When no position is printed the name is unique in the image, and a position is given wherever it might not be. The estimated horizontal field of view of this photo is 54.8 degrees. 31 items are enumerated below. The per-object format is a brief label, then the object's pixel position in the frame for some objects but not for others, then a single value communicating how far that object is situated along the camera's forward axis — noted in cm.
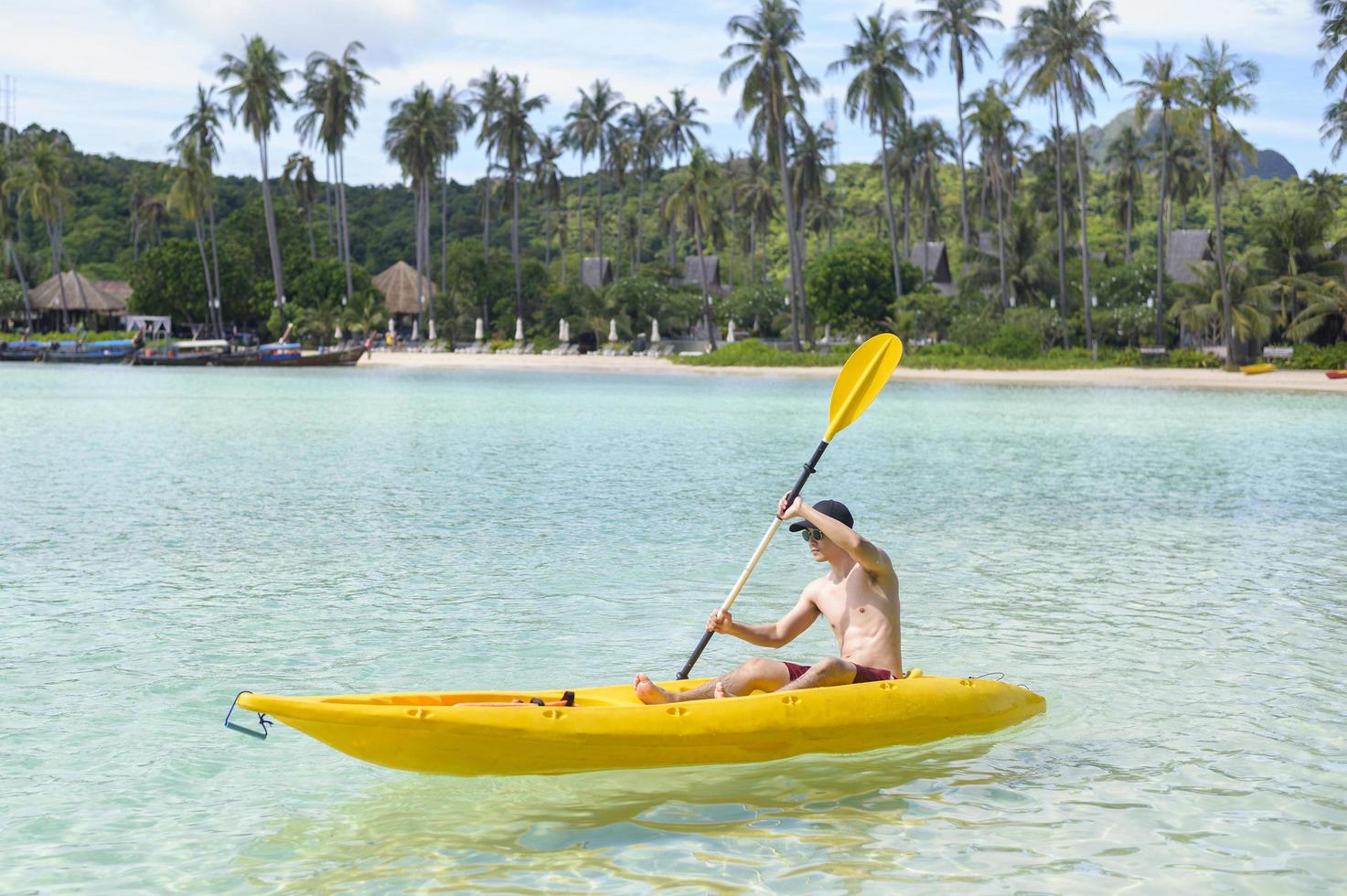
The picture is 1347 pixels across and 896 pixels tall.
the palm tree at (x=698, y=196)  5816
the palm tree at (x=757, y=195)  7375
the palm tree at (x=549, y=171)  7212
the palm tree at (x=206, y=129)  6612
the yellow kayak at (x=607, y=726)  509
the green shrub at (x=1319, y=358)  4128
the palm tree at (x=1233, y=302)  4259
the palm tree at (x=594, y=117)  7012
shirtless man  584
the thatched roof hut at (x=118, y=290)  7419
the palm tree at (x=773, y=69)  5169
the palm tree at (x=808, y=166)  6047
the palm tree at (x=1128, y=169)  6044
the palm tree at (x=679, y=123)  6450
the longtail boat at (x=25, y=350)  6050
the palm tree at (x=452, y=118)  6869
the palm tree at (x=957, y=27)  5416
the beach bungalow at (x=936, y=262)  7194
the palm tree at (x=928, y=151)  6775
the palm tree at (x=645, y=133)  7169
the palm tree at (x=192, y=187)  6431
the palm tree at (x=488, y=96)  6694
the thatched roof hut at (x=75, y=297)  7069
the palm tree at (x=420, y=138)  6719
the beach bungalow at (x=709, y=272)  7744
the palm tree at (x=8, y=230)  6715
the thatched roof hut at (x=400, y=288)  7206
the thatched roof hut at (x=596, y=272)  7819
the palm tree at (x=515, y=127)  6619
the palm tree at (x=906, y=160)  6712
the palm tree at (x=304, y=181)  7619
